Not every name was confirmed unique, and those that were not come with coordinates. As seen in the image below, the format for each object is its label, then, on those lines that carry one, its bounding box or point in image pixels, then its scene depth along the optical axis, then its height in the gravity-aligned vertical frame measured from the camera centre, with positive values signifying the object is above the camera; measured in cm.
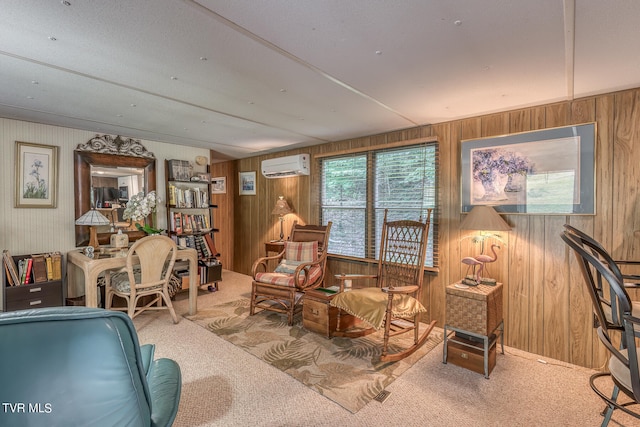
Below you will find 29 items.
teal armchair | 70 -38
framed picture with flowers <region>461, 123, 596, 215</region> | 259 +37
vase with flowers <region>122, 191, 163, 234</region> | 391 +4
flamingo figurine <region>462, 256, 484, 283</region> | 277 -48
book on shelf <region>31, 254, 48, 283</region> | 332 -64
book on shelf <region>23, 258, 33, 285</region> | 328 -65
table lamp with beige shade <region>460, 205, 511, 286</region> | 272 -14
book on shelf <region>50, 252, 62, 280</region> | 346 -62
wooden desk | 301 -57
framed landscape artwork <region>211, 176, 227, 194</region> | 623 +54
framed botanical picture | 345 +43
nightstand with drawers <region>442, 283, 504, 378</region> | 247 -98
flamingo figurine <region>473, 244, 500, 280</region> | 278 -45
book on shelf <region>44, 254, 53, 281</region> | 341 -62
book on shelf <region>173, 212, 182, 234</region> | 457 -17
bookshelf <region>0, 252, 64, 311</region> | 315 -78
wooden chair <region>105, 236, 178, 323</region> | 321 -73
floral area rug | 225 -130
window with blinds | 353 +23
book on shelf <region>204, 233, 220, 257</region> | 489 -53
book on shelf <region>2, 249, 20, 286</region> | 317 -60
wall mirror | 384 +46
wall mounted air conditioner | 468 +72
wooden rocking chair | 264 -79
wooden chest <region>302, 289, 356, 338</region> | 307 -109
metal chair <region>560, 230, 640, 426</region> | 127 -55
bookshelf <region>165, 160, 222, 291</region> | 458 -6
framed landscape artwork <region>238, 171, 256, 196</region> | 569 +54
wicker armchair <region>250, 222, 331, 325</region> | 350 -78
